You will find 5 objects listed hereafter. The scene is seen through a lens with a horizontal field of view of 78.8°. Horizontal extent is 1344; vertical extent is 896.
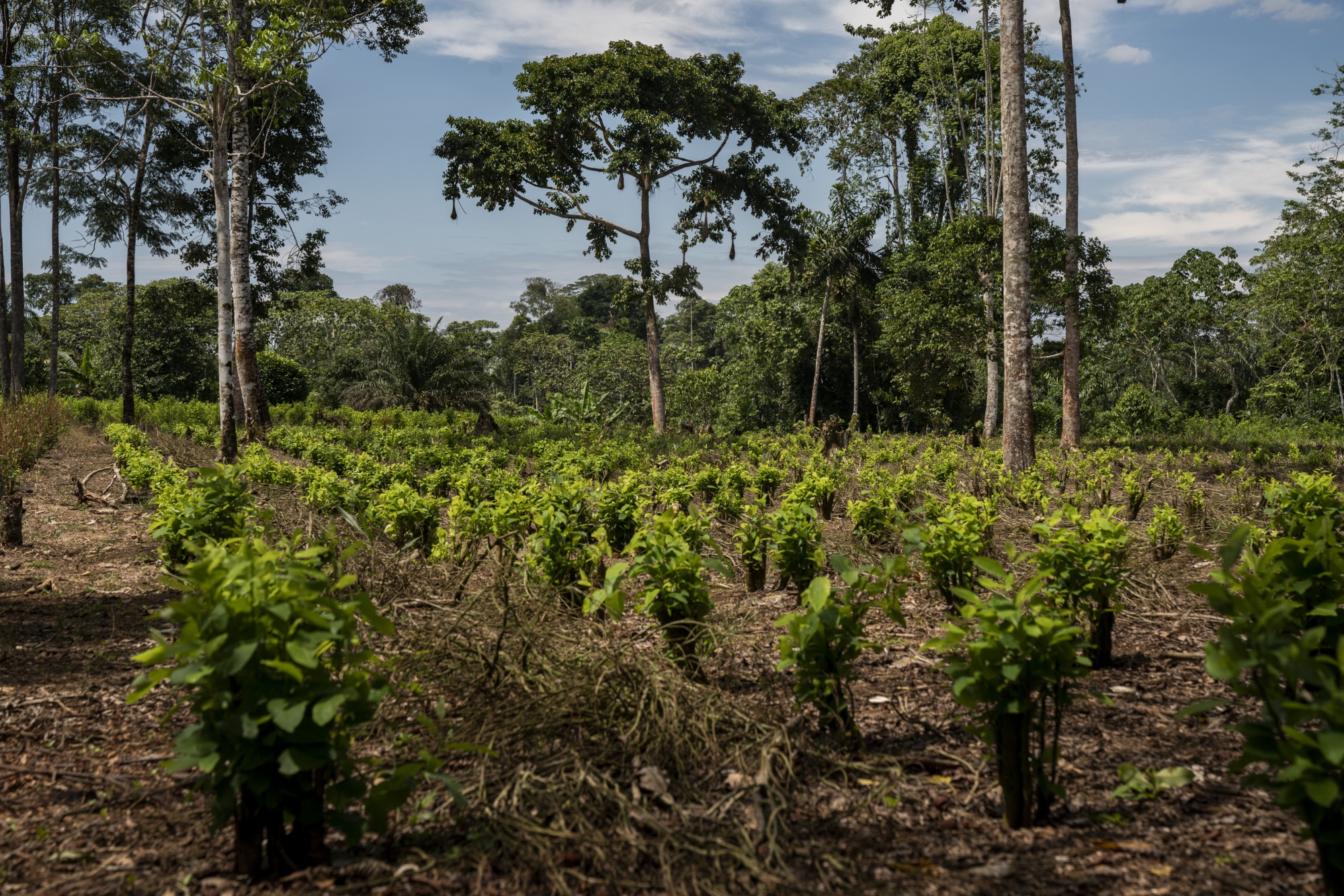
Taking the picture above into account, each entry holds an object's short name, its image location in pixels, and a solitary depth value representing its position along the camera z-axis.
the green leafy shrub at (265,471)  9.07
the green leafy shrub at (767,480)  9.12
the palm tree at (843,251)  27.94
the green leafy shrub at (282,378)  28.05
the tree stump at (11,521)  6.90
